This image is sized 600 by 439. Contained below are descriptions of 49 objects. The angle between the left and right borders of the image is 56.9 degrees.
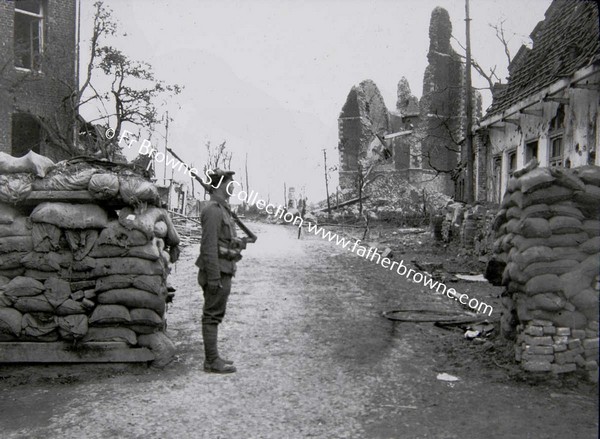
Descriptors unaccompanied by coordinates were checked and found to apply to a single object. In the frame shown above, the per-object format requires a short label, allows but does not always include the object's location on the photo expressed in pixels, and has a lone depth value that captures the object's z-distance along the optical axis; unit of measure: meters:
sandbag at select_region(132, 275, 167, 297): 5.37
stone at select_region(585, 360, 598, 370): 5.09
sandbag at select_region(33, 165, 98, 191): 5.38
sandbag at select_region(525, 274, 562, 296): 5.23
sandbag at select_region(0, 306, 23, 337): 5.15
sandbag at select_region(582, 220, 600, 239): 5.38
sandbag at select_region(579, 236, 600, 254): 5.32
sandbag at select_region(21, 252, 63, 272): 5.27
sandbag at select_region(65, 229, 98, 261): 5.32
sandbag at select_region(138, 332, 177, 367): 5.42
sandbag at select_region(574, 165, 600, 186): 5.53
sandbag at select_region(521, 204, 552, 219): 5.49
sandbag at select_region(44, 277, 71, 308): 5.24
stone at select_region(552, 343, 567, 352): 5.20
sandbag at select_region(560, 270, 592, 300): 5.20
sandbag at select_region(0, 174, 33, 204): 5.28
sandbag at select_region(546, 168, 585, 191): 5.50
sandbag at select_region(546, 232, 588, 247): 5.37
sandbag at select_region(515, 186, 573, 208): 5.50
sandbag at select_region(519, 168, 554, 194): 5.50
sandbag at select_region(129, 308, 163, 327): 5.34
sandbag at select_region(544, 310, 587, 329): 5.18
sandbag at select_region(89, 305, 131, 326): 5.28
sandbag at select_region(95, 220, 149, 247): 5.37
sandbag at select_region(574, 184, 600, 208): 5.45
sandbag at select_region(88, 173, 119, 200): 5.32
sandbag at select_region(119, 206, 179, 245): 5.42
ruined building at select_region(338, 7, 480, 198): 38.62
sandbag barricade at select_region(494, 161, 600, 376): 5.18
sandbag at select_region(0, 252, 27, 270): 5.27
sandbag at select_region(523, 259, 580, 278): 5.28
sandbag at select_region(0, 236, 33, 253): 5.27
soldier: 5.42
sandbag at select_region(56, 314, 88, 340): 5.19
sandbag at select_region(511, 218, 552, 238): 5.39
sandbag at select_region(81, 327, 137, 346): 5.31
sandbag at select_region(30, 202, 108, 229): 5.27
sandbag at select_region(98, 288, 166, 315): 5.33
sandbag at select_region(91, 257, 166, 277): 5.35
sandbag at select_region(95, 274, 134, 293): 5.34
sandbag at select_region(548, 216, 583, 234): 5.37
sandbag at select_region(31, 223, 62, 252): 5.28
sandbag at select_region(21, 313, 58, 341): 5.19
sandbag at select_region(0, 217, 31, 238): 5.32
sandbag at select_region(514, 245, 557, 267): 5.32
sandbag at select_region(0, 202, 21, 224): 5.35
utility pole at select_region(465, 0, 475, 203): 17.78
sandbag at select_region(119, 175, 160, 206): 5.43
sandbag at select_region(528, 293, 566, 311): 5.21
